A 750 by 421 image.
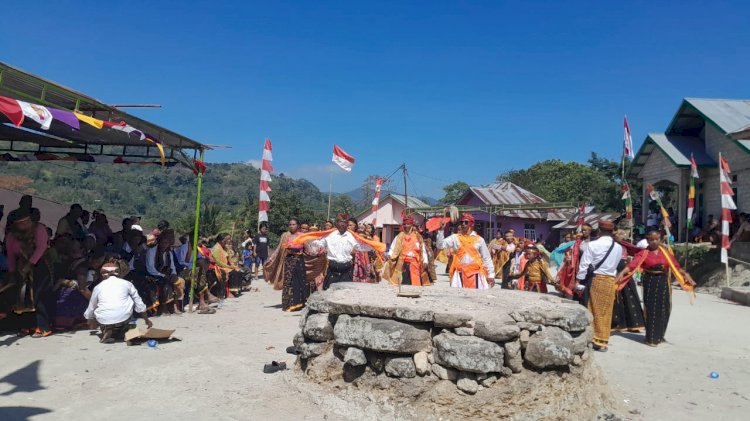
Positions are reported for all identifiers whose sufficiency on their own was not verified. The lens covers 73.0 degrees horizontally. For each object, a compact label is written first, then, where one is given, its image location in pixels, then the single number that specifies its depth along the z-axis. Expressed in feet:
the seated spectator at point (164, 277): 27.09
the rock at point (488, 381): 13.09
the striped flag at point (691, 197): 48.18
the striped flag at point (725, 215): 42.14
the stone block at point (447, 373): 13.37
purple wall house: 95.25
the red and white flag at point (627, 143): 61.67
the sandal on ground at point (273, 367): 16.94
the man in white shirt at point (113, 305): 20.51
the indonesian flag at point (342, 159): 51.86
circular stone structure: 13.05
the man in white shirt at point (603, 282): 21.26
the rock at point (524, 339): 13.46
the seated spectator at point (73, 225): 26.22
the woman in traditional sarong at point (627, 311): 25.67
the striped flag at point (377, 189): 76.63
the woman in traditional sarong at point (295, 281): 29.63
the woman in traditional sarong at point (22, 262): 21.54
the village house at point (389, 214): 113.50
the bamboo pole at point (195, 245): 28.17
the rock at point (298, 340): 16.06
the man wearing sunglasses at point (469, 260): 22.91
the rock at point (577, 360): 13.82
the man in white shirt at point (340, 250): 26.86
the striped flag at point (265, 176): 42.11
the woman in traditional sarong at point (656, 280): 22.58
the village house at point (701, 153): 55.01
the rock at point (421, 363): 13.48
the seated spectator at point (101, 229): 28.94
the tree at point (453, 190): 157.58
